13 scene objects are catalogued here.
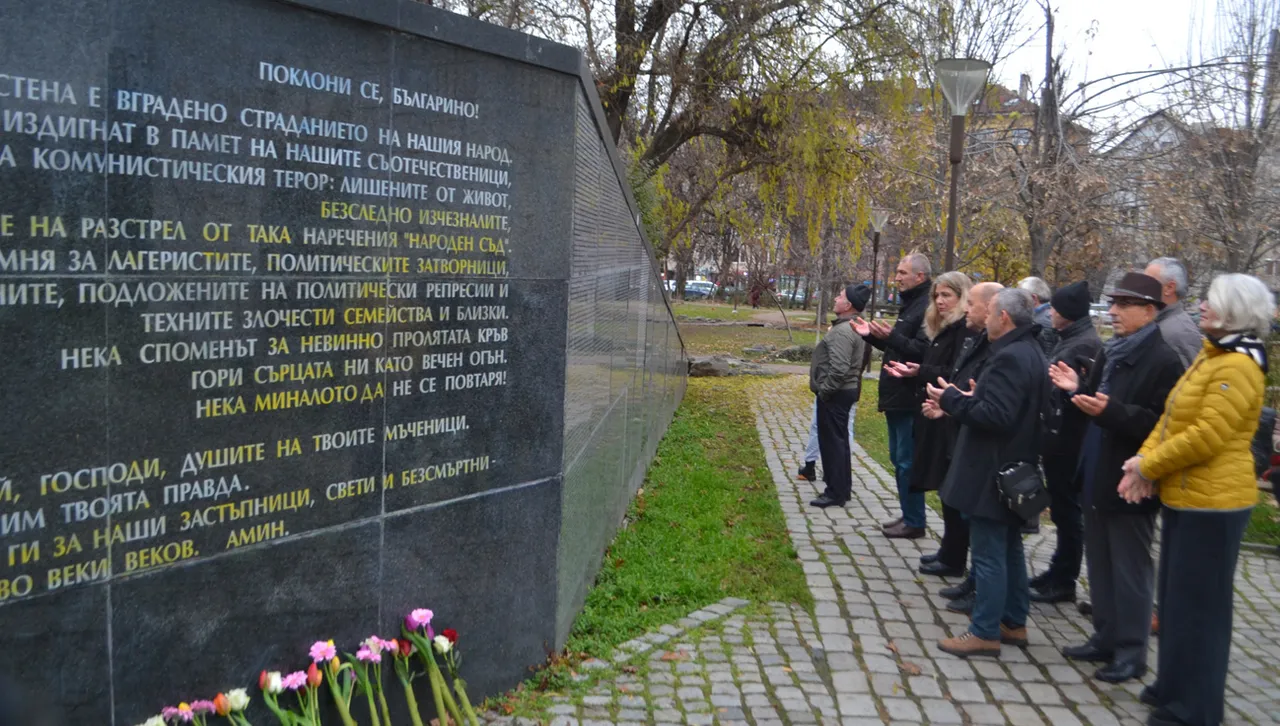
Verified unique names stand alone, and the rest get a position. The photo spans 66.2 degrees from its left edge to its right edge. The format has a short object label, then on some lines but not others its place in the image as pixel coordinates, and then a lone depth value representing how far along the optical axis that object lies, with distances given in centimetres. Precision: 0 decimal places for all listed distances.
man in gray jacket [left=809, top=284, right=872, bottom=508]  774
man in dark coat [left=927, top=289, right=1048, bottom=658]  468
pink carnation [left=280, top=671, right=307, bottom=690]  318
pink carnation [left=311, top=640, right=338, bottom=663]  328
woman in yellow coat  386
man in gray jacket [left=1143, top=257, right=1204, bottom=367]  489
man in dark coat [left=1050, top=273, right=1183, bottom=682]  449
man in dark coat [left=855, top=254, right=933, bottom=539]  675
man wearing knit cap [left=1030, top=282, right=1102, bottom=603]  549
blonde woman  607
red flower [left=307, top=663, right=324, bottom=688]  324
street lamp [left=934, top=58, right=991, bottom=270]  1030
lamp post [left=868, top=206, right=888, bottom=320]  2179
